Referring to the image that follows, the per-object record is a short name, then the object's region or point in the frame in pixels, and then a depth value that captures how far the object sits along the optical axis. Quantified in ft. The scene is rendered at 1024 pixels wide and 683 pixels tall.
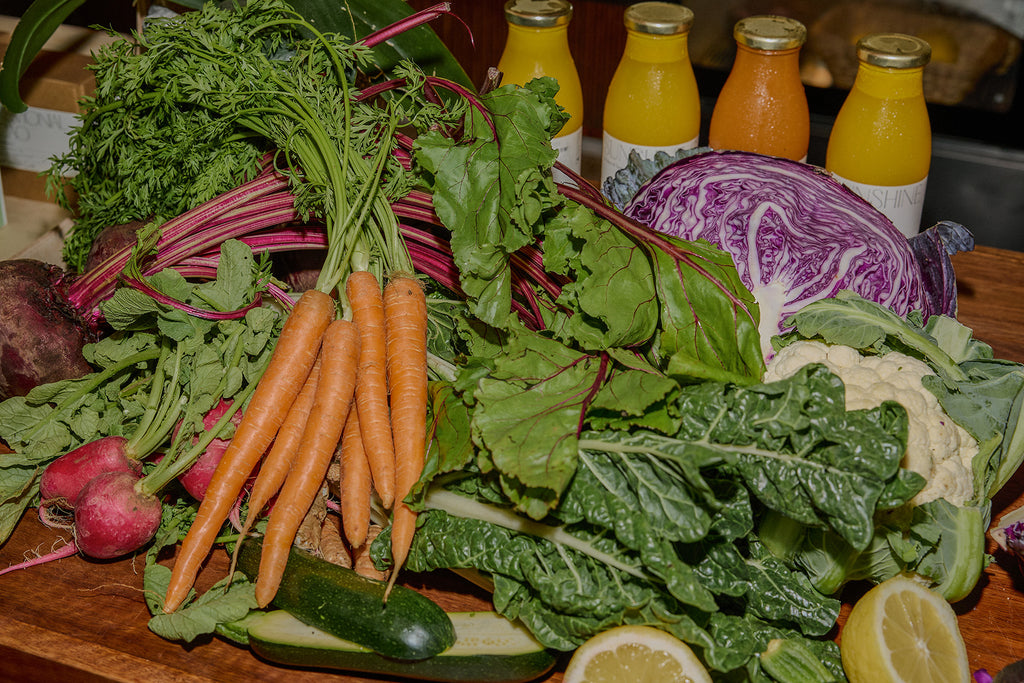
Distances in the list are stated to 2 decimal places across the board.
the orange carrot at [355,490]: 2.93
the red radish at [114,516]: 2.92
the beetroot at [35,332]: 3.13
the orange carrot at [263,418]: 2.93
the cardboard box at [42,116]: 3.61
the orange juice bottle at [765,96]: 3.44
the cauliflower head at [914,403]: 2.84
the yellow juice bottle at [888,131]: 3.33
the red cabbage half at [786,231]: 3.07
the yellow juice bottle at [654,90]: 3.44
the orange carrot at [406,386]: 2.90
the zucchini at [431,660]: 2.82
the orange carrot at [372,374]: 2.96
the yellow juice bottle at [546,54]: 3.45
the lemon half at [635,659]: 2.70
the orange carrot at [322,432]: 2.92
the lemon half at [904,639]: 2.71
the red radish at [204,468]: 2.99
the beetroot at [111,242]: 3.23
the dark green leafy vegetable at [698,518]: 2.71
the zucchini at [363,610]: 2.80
